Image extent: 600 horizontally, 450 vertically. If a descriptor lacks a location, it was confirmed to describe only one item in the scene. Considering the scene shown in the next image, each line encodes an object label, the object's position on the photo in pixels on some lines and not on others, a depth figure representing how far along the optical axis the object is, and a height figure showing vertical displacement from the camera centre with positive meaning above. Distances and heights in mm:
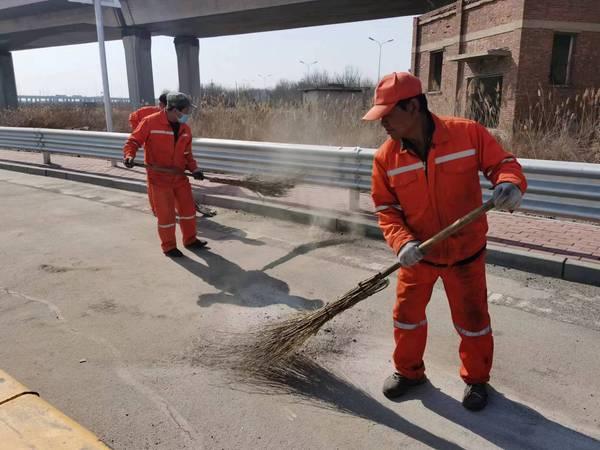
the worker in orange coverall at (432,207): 2344 -511
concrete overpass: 24328 +4818
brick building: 17016 +2014
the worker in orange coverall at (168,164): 5109 -609
